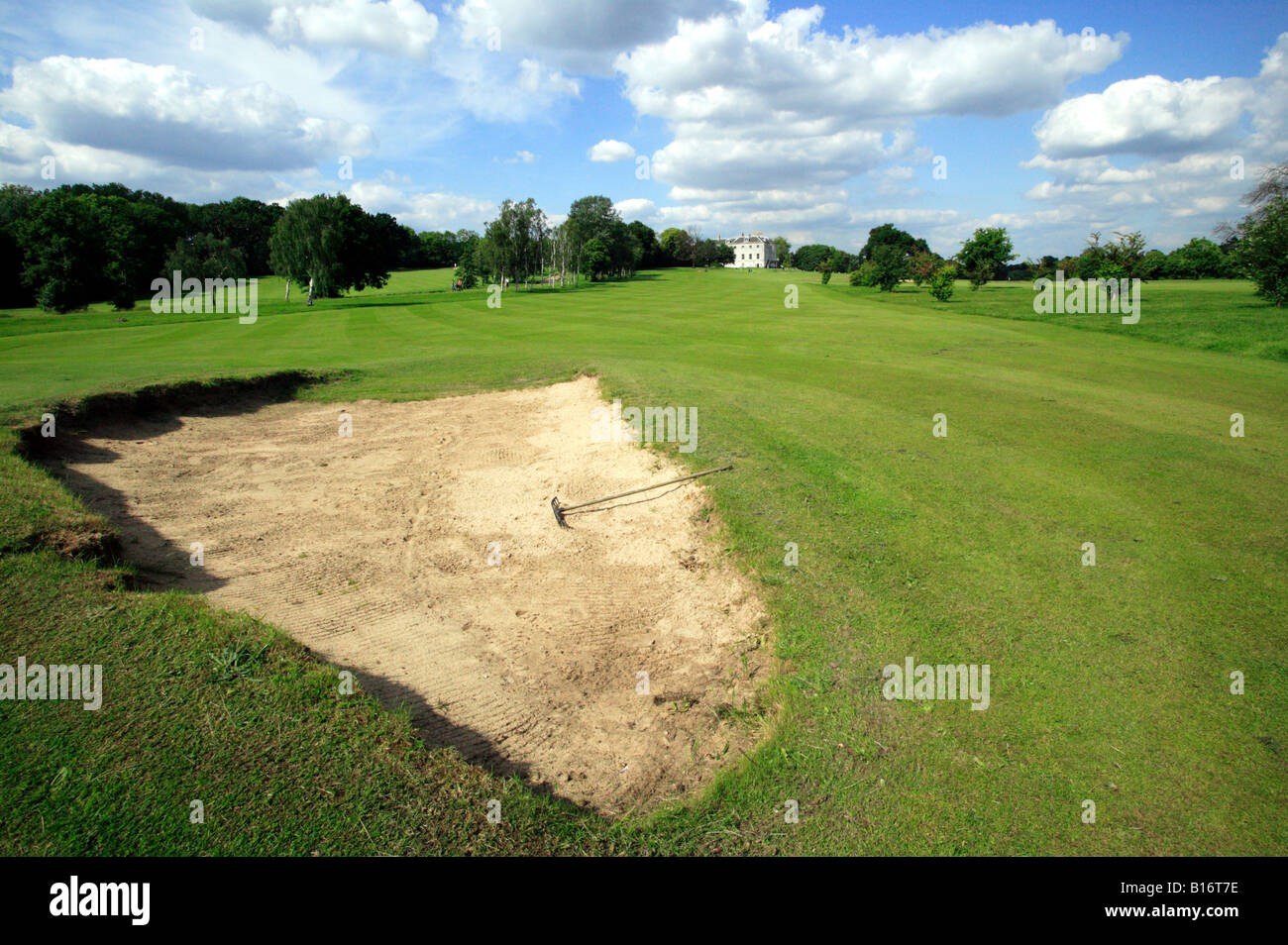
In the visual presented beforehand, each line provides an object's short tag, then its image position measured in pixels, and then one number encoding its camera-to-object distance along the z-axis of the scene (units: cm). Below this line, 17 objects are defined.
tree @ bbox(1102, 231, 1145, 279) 5841
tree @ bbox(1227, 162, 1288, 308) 4044
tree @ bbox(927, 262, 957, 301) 6266
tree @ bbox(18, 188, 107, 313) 5900
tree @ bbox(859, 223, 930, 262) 13562
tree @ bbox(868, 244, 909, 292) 8106
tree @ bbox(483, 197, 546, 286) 7969
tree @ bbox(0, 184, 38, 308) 6794
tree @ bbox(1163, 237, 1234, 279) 7700
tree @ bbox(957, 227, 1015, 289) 6931
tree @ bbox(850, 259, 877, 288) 8513
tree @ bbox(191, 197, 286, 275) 11419
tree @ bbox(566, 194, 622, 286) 10294
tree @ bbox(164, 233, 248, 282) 7031
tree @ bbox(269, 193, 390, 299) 5934
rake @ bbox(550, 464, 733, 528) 1108
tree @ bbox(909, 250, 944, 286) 8544
